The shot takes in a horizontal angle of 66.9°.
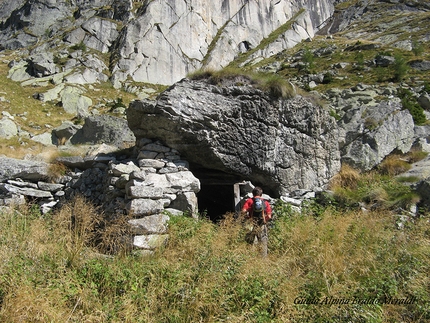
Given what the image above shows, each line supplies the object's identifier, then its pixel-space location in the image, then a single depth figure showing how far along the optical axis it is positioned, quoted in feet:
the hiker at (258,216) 20.61
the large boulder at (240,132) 27.86
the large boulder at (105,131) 44.06
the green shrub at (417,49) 118.52
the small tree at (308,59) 119.03
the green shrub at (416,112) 52.08
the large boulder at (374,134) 37.81
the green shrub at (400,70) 91.40
